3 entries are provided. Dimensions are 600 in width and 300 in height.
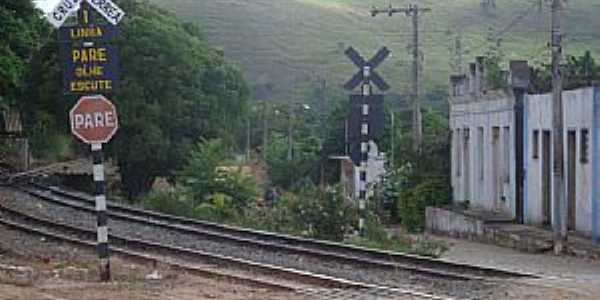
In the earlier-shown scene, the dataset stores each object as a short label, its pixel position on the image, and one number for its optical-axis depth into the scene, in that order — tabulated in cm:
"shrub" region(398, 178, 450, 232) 4809
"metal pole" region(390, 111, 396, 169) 5274
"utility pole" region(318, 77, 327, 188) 6906
